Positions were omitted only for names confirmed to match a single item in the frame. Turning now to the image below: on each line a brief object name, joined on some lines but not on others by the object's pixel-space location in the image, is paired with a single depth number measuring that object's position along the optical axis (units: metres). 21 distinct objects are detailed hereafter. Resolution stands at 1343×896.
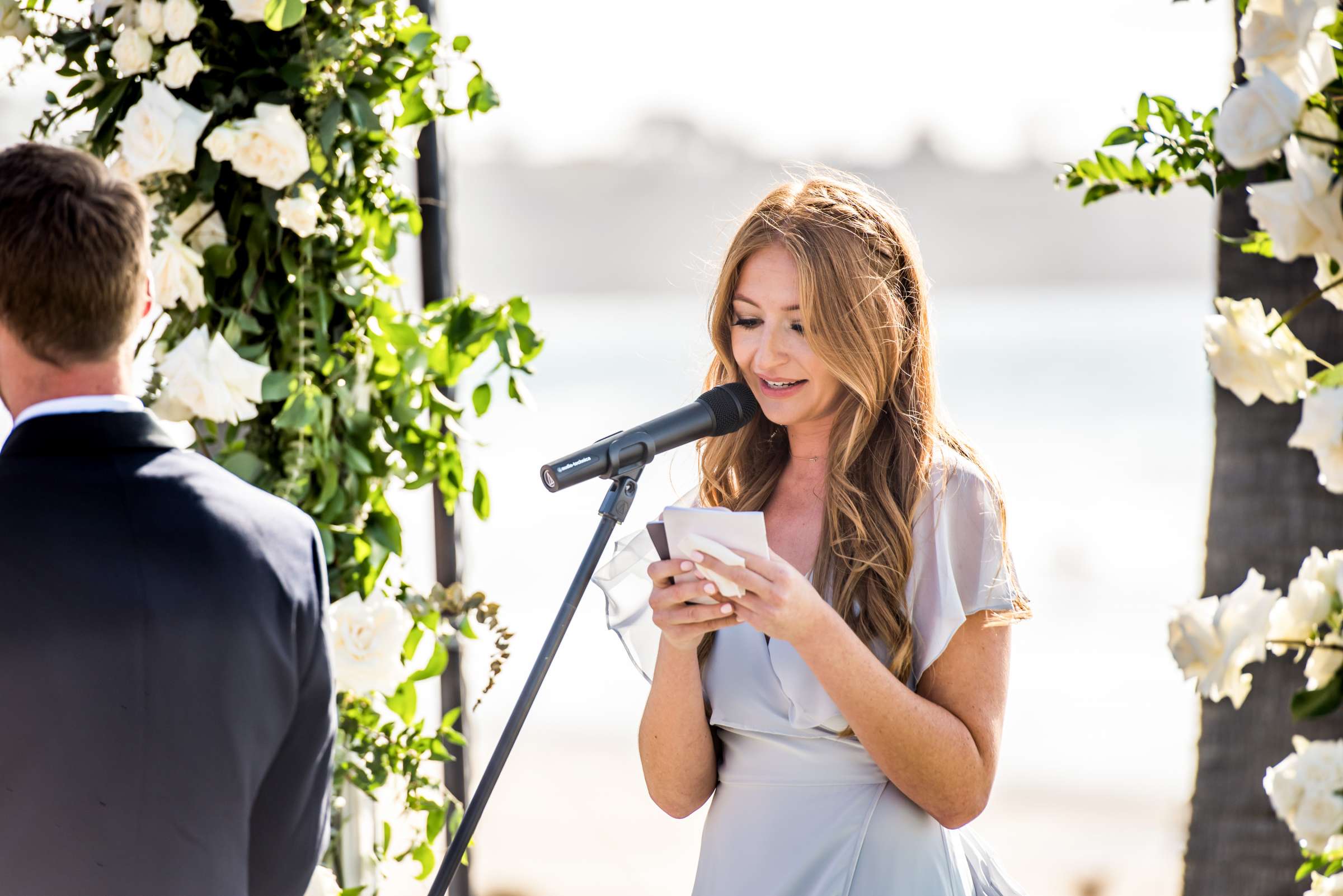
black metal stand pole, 4.05
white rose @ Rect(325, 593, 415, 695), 4.45
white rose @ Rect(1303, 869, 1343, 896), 3.50
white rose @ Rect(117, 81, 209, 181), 4.37
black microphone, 4.04
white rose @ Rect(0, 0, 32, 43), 4.42
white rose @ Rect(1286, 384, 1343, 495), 3.11
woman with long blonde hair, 4.22
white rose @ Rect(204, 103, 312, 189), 4.39
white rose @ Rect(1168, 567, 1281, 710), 3.26
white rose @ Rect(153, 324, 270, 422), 4.38
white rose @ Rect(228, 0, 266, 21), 4.38
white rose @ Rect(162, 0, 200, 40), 4.38
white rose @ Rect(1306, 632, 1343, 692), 3.38
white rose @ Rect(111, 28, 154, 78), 4.40
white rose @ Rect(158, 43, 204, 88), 4.40
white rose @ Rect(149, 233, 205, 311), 4.40
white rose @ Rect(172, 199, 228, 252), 4.47
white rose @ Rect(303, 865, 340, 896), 4.42
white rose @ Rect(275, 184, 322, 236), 4.42
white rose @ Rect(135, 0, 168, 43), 4.39
